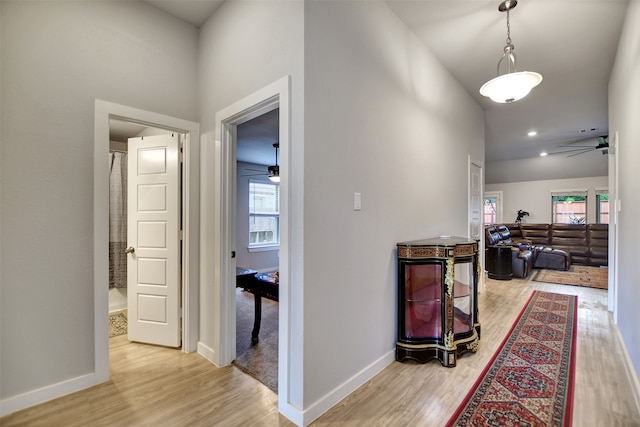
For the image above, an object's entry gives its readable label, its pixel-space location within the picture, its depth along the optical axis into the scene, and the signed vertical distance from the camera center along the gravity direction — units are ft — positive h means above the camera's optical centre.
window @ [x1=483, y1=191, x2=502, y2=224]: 30.38 +0.65
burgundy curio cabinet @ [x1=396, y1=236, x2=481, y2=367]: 7.84 -2.46
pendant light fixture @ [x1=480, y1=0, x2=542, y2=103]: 7.45 +3.46
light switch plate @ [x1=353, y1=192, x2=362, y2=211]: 6.93 +0.28
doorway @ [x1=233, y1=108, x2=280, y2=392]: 8.71 -2.24
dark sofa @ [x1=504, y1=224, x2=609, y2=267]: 23.17 -2.18
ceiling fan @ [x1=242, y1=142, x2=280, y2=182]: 16.90 +2.51
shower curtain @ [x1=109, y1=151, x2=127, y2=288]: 12.20 -0.32
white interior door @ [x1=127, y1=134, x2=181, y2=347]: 8.84 -0.92
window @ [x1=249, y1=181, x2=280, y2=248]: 22.59 -0.11
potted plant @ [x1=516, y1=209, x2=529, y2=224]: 28.60 -0.19
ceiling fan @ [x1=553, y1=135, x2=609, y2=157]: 24.11 +5.52
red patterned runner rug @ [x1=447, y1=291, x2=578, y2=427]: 5.82 -4.11
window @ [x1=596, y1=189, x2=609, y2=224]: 25.39 +0.55
